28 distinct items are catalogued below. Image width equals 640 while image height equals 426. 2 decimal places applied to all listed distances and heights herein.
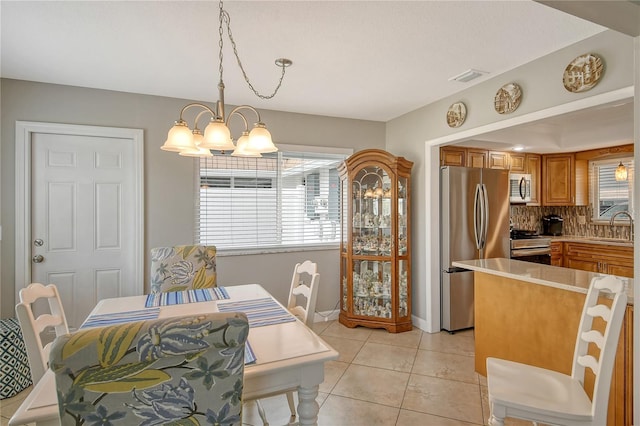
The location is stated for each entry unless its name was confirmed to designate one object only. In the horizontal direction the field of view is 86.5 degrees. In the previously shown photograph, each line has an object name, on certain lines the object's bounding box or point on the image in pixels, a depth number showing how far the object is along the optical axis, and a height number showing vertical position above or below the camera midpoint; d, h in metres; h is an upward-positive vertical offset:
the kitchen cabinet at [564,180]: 5.16 +0.50
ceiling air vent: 2.81 +1.17
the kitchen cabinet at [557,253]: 4.94 -0.59
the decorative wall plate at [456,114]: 3.22 +0.96
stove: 4.48 -0.46
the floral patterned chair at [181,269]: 2.61 -0.43
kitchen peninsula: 1.88 -0.72
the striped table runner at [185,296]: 2.16 -0.56
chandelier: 1.76 +0.40
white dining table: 1.05 -0.59
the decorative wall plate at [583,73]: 2.17 +0.93
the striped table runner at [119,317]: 1.78 -0.57
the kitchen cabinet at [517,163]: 4.86 +0.73
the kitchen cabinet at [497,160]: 4.56 +0.73
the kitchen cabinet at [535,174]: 5.09 +0.59
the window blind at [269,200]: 3.67 +0.15
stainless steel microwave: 4.94 +0.37
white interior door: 3.04 -0.03
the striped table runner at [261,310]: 1.83 -0.57
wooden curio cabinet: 3.83 -0.32
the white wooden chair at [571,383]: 1.43 -0.81
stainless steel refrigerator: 3.76 -0.20
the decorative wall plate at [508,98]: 2.69 +0.94
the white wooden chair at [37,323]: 1.45 -0.52
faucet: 4.68 -0.09
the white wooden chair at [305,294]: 2.08 -0.56
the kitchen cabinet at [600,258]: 4.32 -0.61
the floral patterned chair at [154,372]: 0.84 -0.42
